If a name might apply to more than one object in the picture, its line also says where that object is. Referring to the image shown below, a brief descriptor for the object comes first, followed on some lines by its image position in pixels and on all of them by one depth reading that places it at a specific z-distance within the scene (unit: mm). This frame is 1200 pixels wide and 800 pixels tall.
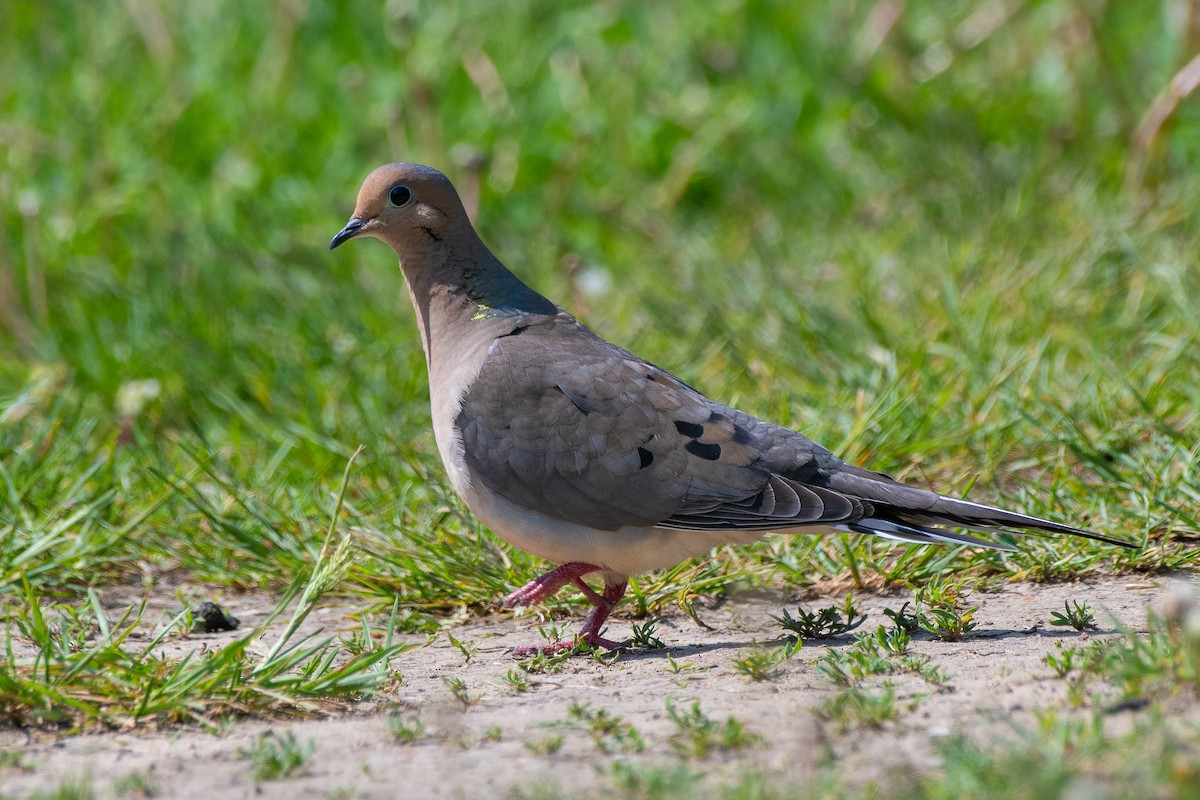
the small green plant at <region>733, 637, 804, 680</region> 6437
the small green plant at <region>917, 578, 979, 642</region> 6980
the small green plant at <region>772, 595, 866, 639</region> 7234
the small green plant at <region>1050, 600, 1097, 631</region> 6918
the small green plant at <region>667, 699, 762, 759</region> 5465
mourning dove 7164
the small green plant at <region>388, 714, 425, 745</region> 5812
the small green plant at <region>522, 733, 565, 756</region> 5586
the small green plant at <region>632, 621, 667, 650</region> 7402
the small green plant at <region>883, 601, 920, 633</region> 7043
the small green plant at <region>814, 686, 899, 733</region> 5602
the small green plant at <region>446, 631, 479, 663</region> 7355
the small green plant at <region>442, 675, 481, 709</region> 6410
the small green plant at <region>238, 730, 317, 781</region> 5453
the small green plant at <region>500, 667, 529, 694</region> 6652
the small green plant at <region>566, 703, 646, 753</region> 5559
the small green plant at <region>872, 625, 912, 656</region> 6648
